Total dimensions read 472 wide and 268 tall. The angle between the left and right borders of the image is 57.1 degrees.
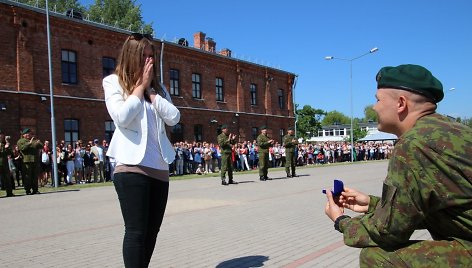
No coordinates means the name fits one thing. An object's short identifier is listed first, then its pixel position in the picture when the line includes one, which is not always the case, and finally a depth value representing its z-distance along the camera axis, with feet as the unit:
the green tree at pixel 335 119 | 447.83
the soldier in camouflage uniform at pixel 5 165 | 43.50
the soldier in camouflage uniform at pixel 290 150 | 58.29
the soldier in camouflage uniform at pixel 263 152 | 53.88
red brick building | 67.82
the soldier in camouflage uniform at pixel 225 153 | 49.10
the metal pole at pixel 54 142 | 54.52
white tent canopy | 192.60
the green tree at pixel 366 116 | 426.92
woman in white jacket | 10.16
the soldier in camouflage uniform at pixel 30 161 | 45.39
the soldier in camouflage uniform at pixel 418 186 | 6.28
